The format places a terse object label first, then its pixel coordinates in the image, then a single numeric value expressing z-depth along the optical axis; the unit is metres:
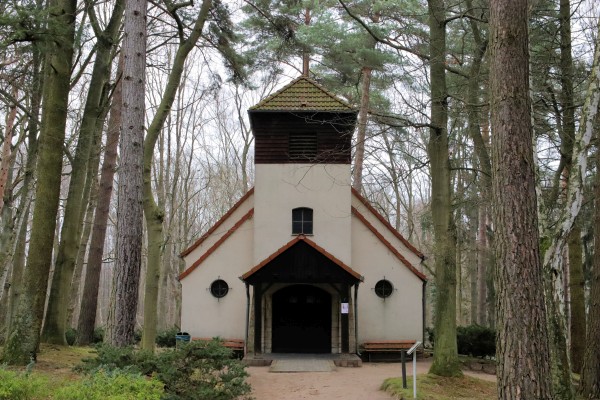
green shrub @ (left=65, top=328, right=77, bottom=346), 19.97
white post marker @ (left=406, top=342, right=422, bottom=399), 10.42
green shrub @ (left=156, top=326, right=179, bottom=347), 22.69
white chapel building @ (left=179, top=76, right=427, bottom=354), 18.11
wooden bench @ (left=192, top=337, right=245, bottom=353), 18.83
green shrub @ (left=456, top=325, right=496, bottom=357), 19.53
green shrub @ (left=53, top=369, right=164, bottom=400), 6.02
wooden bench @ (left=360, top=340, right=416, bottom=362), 18.77
